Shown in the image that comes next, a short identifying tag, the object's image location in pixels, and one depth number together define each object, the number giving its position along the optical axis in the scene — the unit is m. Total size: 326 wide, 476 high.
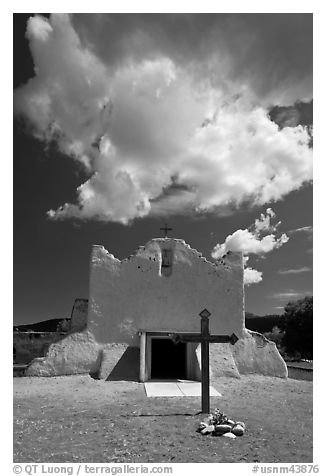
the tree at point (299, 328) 27.53
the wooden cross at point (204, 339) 9.09
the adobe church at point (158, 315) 14.60
